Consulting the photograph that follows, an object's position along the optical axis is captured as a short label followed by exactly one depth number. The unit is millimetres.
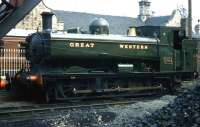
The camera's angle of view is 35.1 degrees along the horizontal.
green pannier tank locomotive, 11537
